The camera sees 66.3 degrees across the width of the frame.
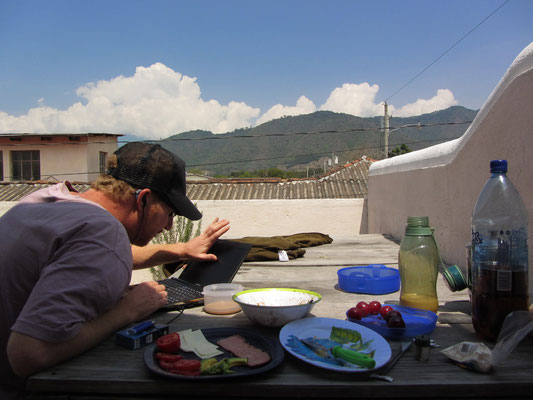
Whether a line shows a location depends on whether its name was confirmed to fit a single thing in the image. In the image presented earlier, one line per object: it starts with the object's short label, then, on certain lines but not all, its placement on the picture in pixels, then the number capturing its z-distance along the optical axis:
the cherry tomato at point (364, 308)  1.37
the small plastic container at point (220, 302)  1.57
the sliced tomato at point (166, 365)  1.00
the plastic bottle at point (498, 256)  1.15
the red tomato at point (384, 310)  1.31
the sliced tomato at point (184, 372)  0.98
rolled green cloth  2.98
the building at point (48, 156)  22.56
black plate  0.97
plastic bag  1.01
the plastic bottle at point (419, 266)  1.52
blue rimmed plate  1.00
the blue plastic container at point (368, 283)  1.90
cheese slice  1.13
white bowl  1.31
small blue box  1.19
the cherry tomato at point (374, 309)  1.39
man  1.05
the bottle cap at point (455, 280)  1.56
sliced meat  1.05
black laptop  1.85
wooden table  0.94
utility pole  25.00
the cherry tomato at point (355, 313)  1.34
